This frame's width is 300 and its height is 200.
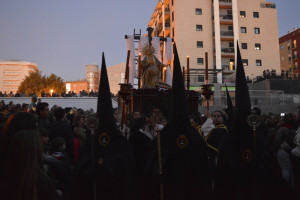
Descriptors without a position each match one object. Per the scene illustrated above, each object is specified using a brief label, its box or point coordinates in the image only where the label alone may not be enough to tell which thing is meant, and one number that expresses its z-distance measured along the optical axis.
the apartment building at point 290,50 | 49.81
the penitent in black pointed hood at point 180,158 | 3.91
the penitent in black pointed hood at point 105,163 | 3.78
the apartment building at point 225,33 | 34.78
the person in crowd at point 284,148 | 5.29
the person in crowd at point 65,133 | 4.73
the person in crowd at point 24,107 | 8.73
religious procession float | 10.66
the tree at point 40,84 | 39.14
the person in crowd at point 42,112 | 5.21
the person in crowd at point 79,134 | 5.07
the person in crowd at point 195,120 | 6.13
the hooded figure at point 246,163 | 3.90
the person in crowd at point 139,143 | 4.80
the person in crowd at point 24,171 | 2.19
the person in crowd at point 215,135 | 5.23
